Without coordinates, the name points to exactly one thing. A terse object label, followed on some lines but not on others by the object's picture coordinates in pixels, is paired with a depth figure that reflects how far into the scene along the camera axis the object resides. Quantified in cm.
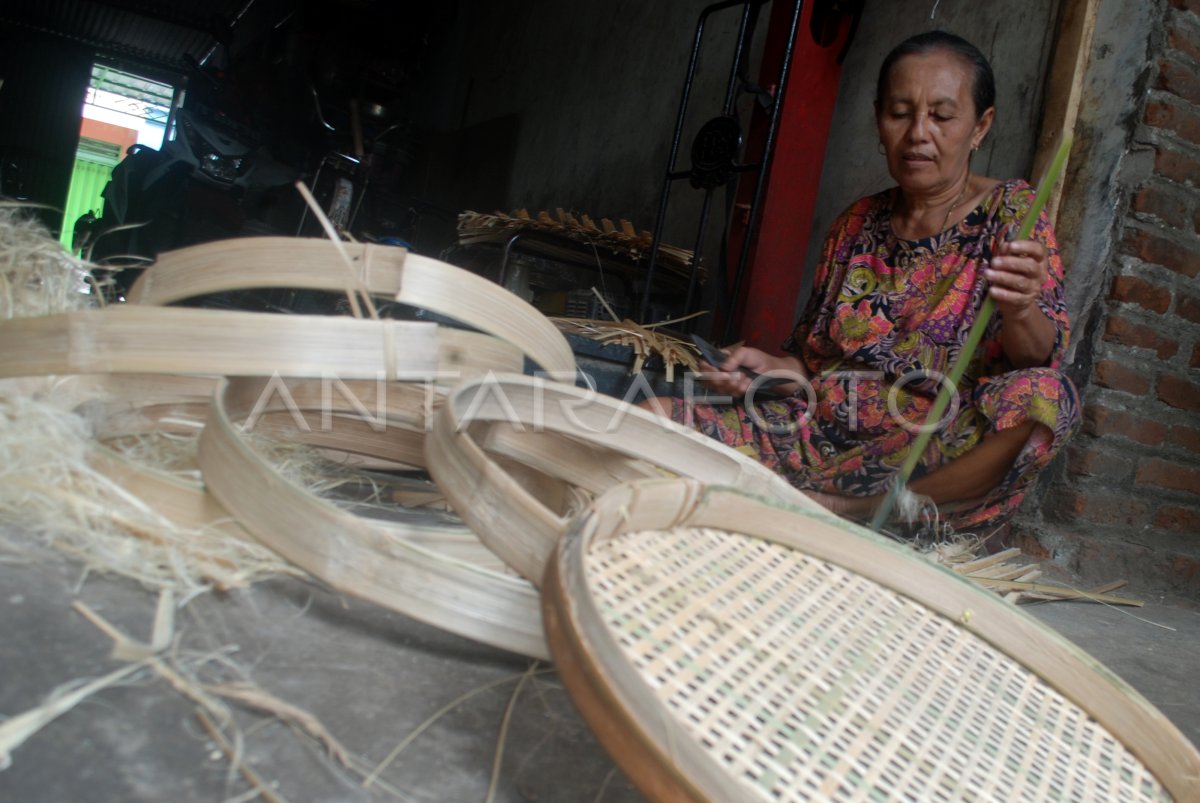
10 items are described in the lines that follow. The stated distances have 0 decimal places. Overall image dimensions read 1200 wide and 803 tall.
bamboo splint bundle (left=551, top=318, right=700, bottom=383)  254
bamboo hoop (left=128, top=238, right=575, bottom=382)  123
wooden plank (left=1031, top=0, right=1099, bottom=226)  236
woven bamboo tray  58
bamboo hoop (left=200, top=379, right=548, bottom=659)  86
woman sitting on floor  198
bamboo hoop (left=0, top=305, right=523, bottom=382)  106
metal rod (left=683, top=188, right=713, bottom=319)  306
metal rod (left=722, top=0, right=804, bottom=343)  292
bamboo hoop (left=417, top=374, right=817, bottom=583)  85
